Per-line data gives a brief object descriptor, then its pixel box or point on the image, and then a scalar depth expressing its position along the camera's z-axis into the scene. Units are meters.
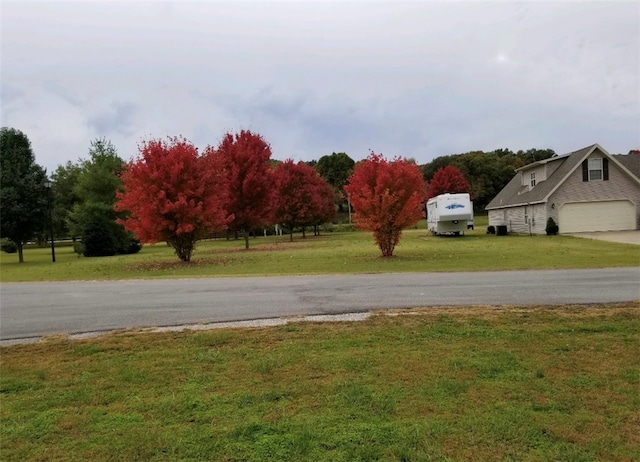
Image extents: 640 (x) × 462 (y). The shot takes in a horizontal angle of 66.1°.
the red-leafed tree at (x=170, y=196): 21.06
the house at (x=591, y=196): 33.66
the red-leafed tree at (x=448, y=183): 60.75
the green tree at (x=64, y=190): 52.12
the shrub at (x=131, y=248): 37.16
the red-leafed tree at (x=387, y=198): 20.64
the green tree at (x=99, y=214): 35.27
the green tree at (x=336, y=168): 89.24
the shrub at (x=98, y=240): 34.94
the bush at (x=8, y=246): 43.35
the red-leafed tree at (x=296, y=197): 41.09
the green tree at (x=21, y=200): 30.89
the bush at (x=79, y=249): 35.78
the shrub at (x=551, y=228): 33.16
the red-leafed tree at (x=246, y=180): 32.47
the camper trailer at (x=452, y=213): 35.75
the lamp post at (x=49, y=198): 31.95
